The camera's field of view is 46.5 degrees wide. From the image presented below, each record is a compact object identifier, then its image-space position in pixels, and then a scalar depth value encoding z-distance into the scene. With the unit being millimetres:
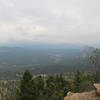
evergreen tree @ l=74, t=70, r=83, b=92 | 33968
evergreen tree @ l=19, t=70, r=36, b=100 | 24580
